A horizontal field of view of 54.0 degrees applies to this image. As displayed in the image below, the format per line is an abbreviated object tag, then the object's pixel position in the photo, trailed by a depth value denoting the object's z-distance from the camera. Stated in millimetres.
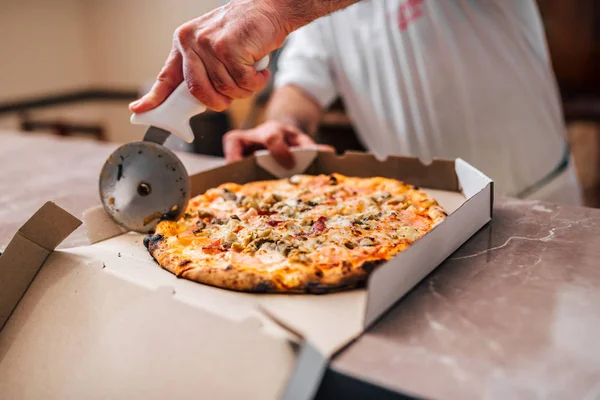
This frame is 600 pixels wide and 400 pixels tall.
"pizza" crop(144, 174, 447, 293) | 925
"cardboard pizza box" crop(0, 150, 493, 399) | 719
